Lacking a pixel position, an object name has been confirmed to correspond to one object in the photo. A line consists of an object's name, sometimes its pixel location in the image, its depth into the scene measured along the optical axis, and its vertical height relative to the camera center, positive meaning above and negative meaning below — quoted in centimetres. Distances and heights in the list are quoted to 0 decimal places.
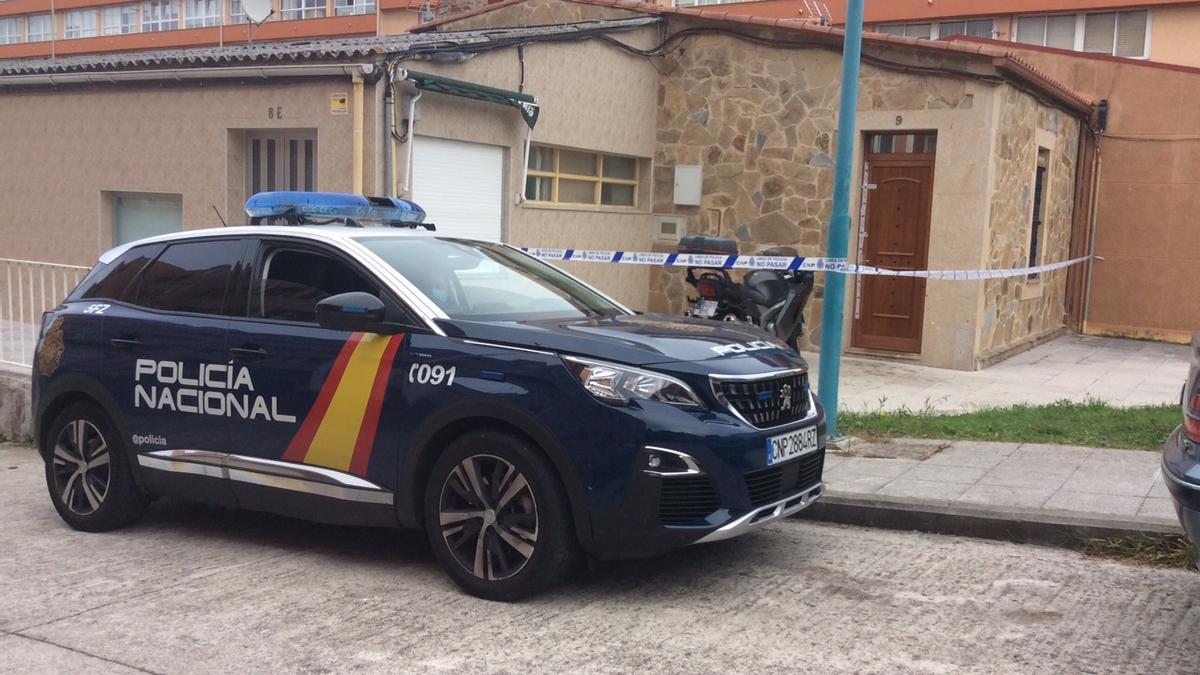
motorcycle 1123 -94
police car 491 -97
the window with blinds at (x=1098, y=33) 3234 +515
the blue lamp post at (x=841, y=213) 789 -5
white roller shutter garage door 1184 +7
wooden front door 1358 -44
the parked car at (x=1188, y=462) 411 -90
